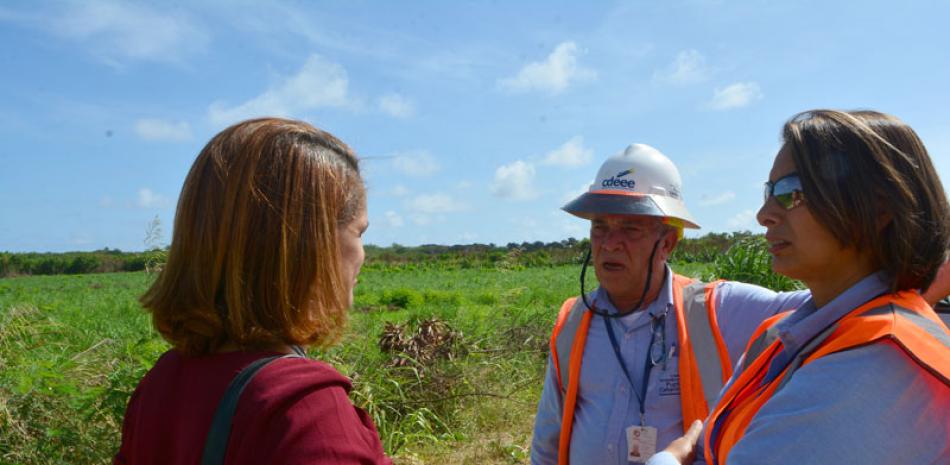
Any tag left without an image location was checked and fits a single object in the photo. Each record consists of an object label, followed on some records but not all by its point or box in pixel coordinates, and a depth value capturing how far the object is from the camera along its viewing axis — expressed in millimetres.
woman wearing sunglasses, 1209
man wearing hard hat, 2471
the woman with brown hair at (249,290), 1256
